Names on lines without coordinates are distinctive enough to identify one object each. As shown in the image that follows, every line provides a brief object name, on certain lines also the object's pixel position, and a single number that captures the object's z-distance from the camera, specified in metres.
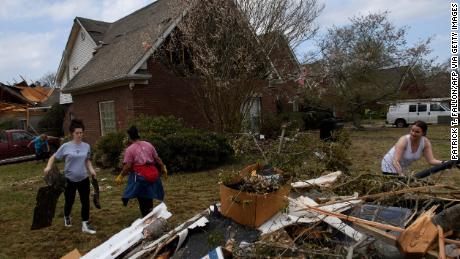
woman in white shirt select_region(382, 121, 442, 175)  4.79
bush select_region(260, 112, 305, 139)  15.18
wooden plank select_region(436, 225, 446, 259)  2.51
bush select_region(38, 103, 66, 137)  24.64
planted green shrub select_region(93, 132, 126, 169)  11.69
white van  24.57
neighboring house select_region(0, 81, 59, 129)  15.07
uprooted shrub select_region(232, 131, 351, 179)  5.05
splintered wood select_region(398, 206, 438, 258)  2.65
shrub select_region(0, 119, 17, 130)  21.65
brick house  13.53
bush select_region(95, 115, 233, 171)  10.54
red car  16.91
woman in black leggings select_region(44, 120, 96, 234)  5.59
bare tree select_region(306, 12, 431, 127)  22.02
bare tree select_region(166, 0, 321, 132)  11.49
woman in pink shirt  5.40
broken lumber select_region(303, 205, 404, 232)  2.87
